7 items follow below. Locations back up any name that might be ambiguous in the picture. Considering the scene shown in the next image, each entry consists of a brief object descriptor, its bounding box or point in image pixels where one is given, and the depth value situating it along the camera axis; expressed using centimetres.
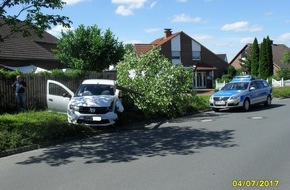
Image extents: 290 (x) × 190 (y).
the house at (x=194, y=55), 5772
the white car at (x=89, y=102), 1373
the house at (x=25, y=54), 3162
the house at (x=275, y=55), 6913
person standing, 1770
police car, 1994
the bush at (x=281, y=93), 3147
